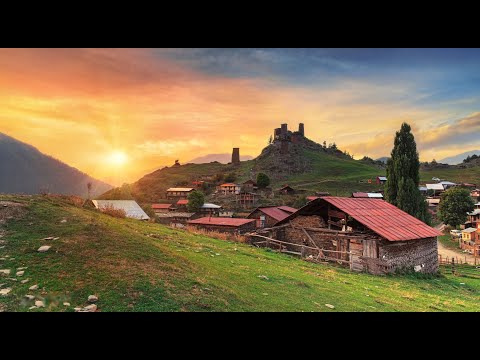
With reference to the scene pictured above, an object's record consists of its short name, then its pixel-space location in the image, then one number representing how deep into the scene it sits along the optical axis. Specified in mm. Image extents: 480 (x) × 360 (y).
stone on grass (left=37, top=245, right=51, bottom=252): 6051
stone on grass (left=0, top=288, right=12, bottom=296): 4643
